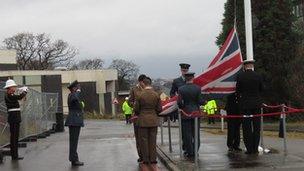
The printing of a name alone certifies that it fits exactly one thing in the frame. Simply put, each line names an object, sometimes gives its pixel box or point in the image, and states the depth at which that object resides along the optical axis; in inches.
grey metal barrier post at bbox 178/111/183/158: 554.9
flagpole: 629.9
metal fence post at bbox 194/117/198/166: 502.3
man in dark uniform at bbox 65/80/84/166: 560.1
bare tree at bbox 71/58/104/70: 4965.6
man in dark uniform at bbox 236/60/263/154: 552.1
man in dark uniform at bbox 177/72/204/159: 559.2
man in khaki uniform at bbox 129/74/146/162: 520.5
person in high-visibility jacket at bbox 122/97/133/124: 1731.3
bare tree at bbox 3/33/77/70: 4128.9
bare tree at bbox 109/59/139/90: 5255.9
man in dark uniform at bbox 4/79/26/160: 612.1
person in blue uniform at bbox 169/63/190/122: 583.8
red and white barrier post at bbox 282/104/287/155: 539.6
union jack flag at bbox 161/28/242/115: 575.5
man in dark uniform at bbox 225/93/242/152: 592.3
